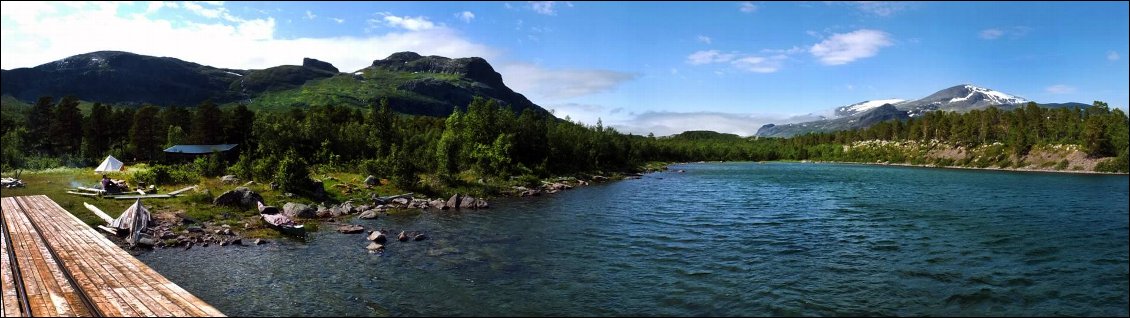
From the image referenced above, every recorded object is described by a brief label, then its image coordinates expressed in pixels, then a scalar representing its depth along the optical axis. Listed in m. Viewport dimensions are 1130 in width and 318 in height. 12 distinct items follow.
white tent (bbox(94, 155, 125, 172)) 47.69
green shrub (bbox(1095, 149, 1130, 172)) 108.50
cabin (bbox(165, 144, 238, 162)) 79.25
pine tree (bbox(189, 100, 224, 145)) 92.56
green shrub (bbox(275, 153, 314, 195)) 47.28
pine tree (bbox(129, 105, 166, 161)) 91.76
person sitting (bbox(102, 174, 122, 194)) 43.50
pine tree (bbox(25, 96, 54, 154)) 90.88
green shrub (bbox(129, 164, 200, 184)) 51.50
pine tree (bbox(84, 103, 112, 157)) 93.25
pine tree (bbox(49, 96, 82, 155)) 92.06
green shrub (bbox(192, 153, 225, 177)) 58.94
